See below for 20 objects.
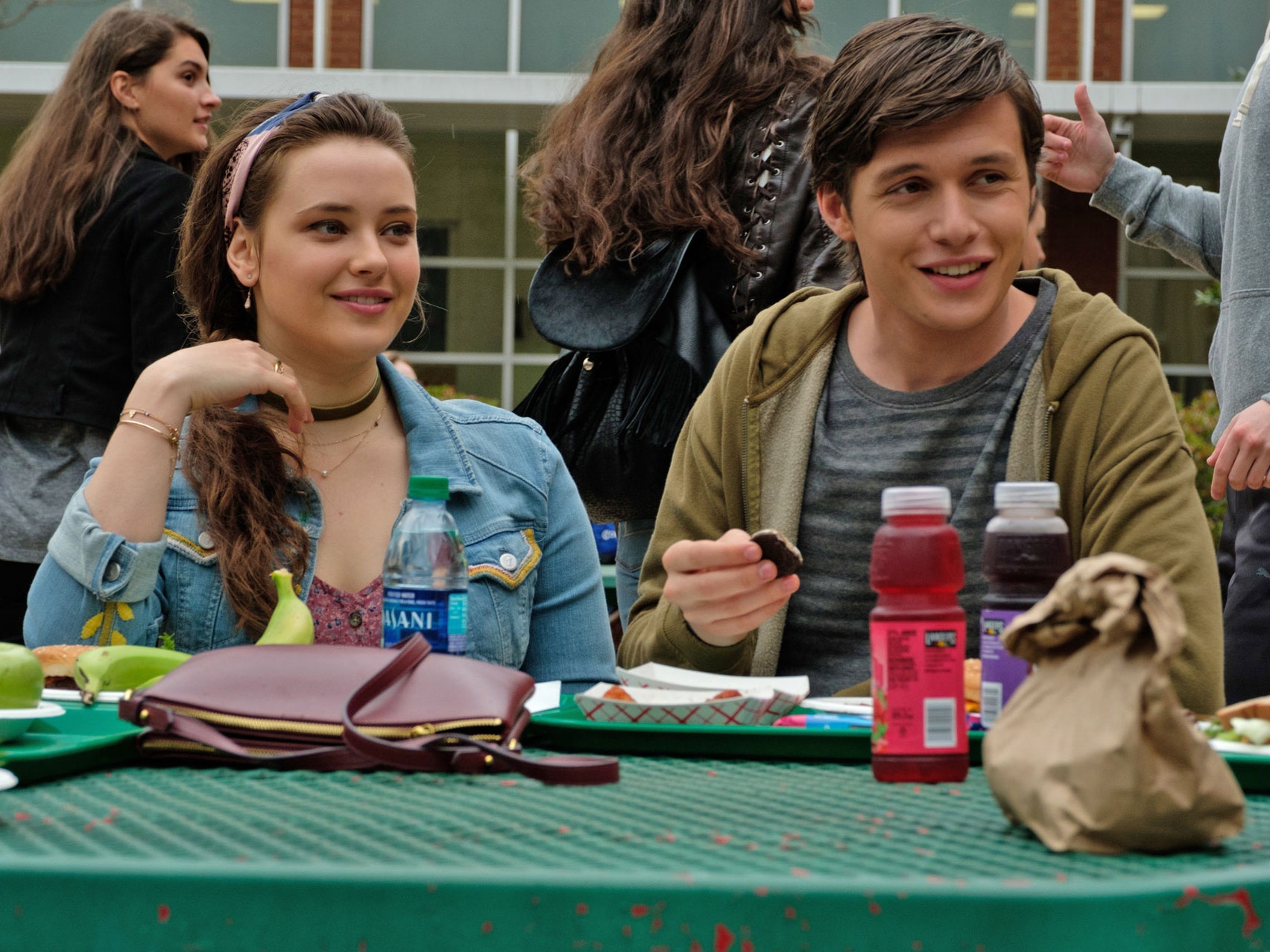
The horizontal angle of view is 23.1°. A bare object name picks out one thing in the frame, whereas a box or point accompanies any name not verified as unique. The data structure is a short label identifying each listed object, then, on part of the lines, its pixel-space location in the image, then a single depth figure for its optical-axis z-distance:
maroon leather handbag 2.21
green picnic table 1.82
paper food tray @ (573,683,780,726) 2.37
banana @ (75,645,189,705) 2.53
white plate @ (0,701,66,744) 2.31
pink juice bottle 2.18
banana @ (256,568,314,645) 2.56
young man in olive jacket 2.82
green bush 8.42
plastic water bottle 2.44
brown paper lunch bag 1.98
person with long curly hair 3.49
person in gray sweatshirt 3.38
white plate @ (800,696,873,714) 2.46
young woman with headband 2.87
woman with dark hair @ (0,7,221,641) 4.14
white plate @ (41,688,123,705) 2.52
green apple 2.36
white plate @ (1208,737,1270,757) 2.23
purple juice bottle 2.32
